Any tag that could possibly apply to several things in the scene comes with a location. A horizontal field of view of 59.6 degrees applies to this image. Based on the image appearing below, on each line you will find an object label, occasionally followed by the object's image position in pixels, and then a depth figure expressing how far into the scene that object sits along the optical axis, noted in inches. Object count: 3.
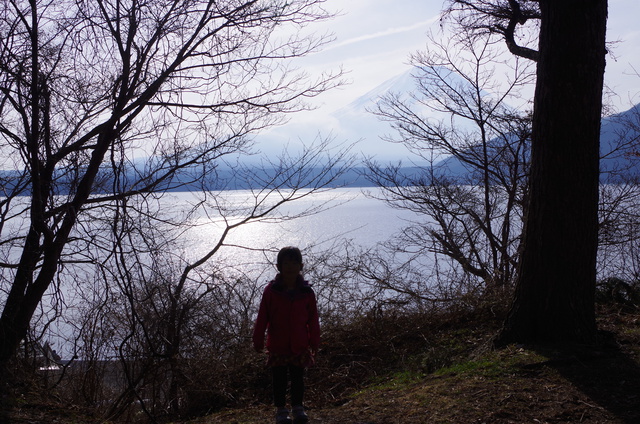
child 166.2
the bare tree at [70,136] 201.8
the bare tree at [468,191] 425.4
